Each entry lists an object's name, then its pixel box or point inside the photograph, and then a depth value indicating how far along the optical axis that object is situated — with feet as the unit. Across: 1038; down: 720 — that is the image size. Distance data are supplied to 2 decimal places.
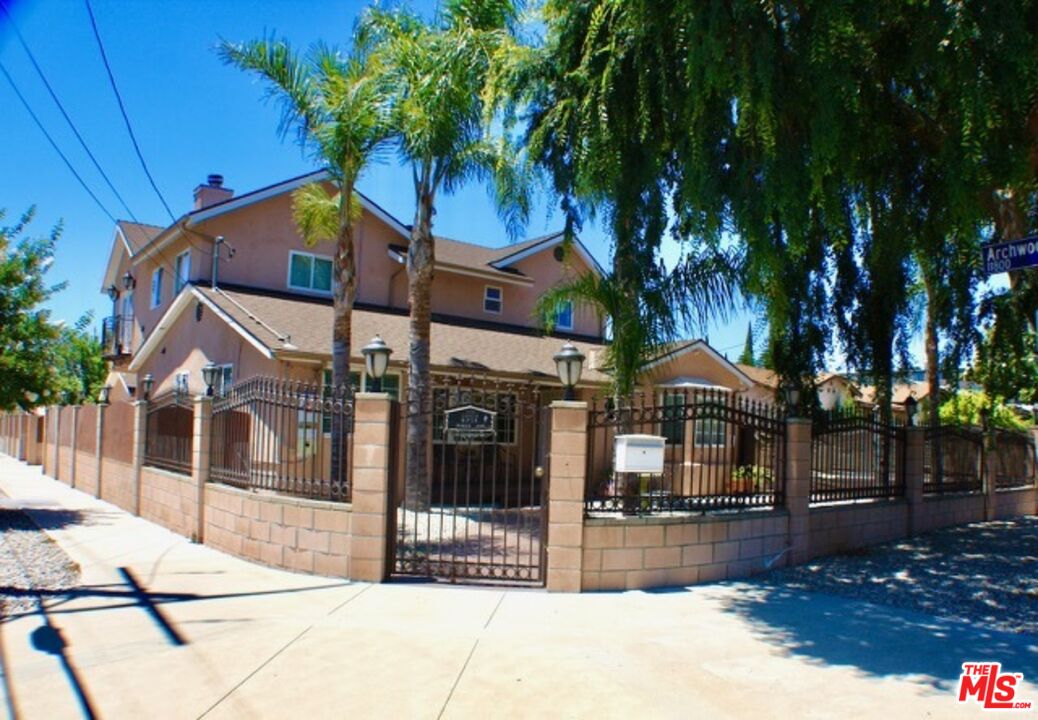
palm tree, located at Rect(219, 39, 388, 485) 39.04
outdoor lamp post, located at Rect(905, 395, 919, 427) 42.99
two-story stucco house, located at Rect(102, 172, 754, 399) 51.83
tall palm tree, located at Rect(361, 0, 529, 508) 38.52
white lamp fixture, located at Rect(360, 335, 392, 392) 27.32
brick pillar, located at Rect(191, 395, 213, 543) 34.27
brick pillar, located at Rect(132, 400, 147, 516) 44.39
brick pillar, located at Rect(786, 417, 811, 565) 30.91
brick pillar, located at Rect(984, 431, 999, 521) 48.29
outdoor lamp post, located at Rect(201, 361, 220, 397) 35.94
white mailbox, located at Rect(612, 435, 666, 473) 26.99
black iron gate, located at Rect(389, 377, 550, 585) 26.89
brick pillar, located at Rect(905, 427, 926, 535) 40.55
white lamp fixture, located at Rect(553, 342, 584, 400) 26.09
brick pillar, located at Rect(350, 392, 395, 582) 26.53
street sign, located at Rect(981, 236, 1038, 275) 21.67
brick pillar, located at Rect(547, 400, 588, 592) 25.58
